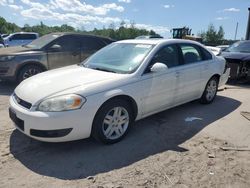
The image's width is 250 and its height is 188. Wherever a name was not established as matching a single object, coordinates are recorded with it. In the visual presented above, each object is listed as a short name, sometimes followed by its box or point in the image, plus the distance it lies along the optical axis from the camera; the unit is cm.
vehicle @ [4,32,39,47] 1385
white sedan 249
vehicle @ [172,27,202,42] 1955
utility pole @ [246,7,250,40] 1219
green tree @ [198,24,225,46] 3118
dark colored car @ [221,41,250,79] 621
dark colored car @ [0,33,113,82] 527
